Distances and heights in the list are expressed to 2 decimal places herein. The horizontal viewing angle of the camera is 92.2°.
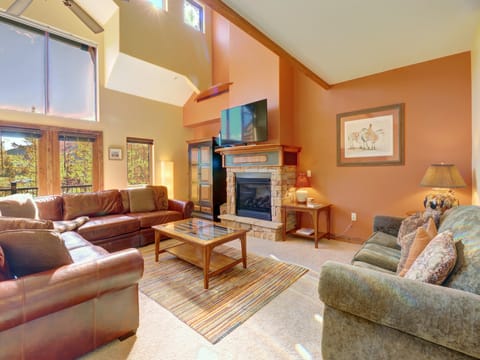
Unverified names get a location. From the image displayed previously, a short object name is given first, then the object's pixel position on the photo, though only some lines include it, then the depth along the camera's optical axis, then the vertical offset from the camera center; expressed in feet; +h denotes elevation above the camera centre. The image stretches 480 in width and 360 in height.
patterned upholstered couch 3.01 -1.97
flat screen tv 12.92 +3.19
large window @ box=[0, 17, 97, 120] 13.00 +6.62
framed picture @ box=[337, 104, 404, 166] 10.59 +1.92
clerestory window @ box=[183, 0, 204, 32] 18.17 +13.34
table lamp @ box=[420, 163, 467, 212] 8.10 -0.25
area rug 6.03 -3.63
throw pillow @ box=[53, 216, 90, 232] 9.49 -1.92
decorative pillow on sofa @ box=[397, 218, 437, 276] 4.85 -1.60
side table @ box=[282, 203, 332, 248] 11.37 -1.83
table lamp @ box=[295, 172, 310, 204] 12.71 -0.46
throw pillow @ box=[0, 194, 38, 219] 8.46 -1.02
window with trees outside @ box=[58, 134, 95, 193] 14.76 +1.13
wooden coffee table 7.66 -2.21
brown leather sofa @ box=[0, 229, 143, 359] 3.82 -2.45
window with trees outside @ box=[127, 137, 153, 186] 17.61 +1.38
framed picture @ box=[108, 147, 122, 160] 16.31 +1.83
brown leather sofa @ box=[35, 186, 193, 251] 10.44 -1.80
